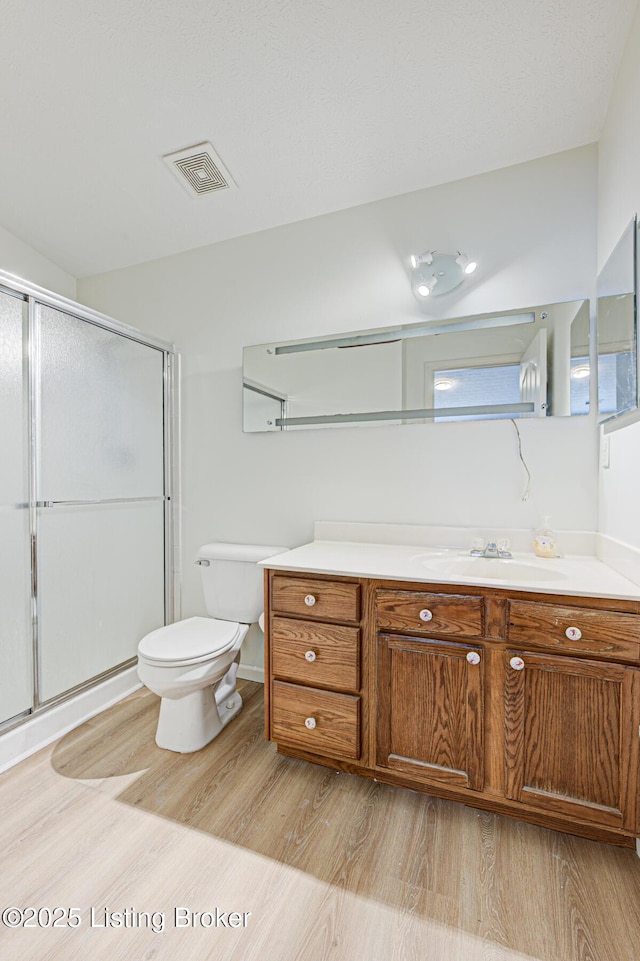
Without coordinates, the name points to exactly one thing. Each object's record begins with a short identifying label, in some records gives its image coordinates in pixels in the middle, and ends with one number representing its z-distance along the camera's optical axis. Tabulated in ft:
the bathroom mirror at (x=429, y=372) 5.85
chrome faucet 5.75
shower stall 5.91
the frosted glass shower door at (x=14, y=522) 5.77
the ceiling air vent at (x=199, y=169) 6.22
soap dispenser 5.70
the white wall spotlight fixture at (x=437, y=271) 6.32
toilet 5.69
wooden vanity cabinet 4.17
